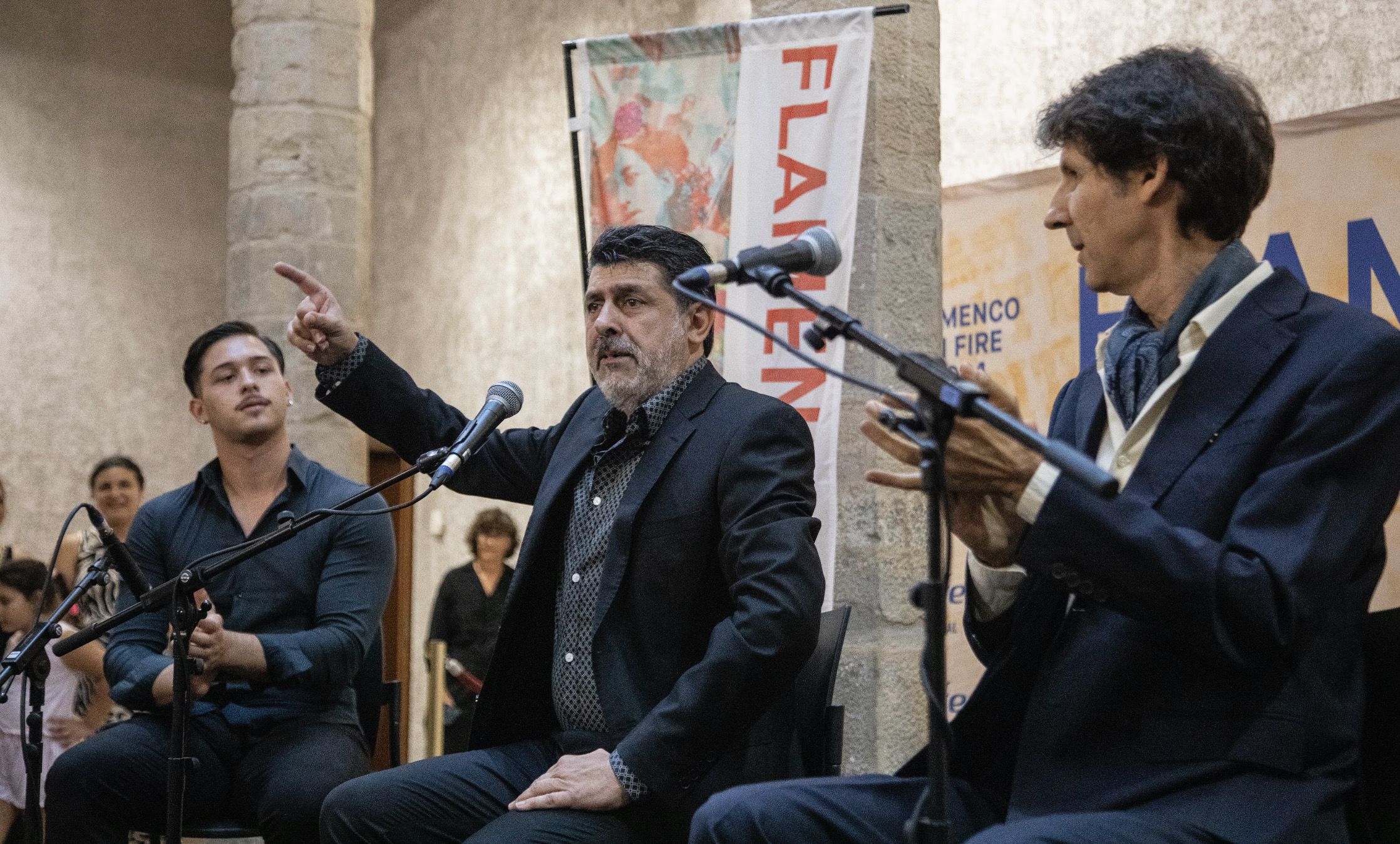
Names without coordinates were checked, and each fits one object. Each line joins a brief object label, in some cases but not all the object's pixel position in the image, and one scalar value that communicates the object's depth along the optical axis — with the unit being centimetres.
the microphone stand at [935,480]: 167
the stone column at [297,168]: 680
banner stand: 389
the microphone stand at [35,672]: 277
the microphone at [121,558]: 270
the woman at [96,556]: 488
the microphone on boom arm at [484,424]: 249
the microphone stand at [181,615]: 263
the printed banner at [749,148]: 365
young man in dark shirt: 314
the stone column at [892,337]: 368
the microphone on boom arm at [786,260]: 196
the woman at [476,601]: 677
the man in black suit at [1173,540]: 180
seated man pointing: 244
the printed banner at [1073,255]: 436
